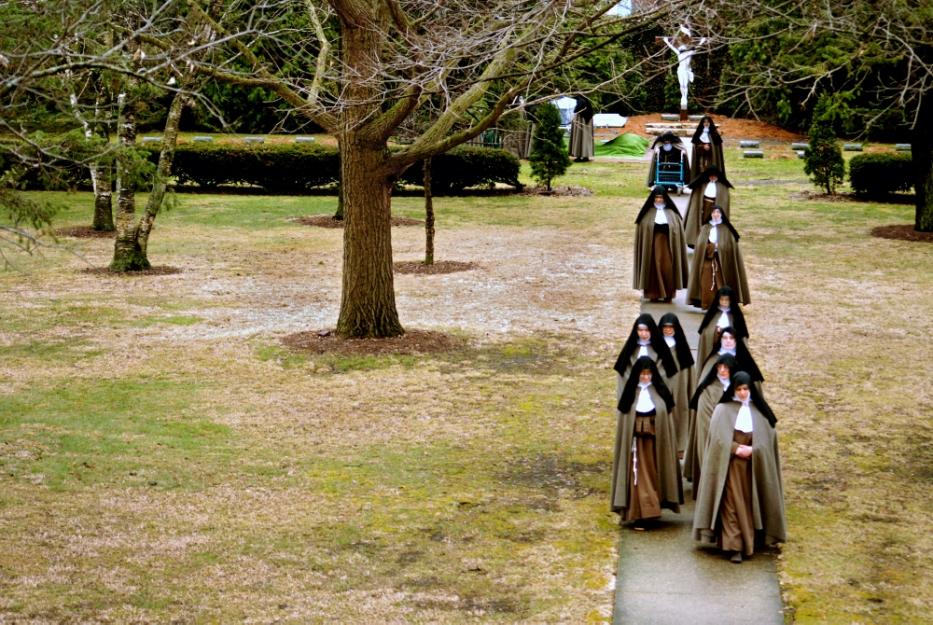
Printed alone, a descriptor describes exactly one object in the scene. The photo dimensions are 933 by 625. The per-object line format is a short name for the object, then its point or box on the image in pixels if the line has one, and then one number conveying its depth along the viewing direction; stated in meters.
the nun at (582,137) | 39.94
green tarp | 43.19
